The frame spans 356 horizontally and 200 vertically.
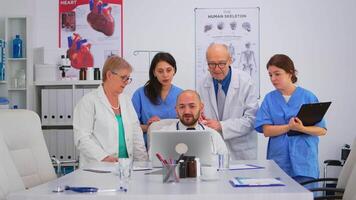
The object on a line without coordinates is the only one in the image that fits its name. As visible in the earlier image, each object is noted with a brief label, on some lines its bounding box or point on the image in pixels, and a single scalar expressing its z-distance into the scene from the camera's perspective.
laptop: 2.46
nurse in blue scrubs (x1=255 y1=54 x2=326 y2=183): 3.07
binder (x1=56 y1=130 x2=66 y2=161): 4.90
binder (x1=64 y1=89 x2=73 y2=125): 4.89
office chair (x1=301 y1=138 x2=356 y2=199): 2.75
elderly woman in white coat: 3.12
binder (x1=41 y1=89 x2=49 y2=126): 4.90
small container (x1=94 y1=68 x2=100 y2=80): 5.02
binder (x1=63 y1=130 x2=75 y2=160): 4.89
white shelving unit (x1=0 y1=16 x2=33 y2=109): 5.05
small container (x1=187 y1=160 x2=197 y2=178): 2.33
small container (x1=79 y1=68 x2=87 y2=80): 4.98
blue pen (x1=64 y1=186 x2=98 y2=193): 1.89
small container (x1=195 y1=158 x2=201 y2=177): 2.34
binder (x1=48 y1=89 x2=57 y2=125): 4.90
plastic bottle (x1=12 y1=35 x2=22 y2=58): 5.10
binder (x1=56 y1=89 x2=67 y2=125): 4.89
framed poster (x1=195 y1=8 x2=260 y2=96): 5.23
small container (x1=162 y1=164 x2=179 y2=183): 2.17
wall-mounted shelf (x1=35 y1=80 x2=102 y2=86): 4.90
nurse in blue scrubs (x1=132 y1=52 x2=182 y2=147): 3.53
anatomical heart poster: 5.36
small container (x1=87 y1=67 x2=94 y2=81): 4.97
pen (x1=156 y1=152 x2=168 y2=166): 2.23
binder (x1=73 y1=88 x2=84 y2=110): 4.88
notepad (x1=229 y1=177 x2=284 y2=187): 2.00
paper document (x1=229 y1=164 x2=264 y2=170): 2.64
